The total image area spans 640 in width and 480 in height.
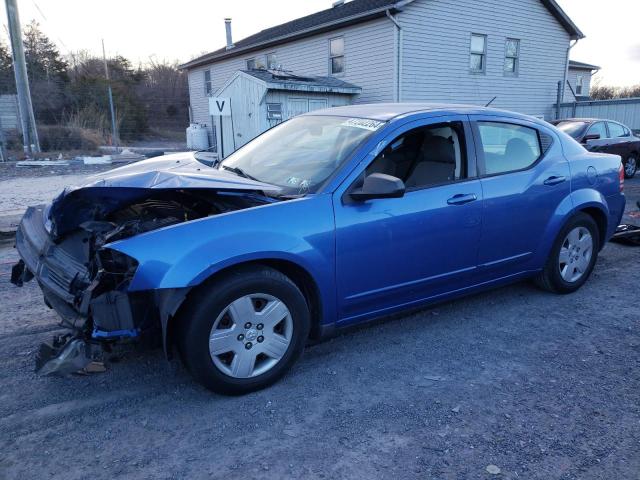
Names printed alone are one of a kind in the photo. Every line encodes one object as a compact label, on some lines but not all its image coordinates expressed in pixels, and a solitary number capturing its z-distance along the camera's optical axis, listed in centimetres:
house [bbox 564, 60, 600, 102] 2802
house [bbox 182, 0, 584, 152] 1599
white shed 1430
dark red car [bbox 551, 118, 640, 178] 1135
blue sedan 276
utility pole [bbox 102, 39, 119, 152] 2519
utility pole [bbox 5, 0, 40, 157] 1549
